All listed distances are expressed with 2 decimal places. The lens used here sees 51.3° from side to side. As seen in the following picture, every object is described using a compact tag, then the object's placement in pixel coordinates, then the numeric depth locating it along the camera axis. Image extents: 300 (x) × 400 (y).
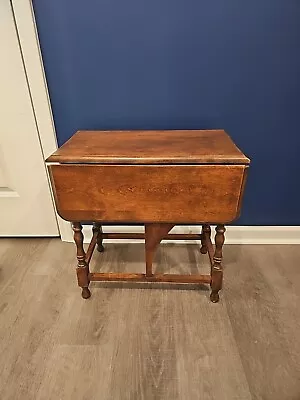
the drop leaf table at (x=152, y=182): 1.07
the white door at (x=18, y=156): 1.39
